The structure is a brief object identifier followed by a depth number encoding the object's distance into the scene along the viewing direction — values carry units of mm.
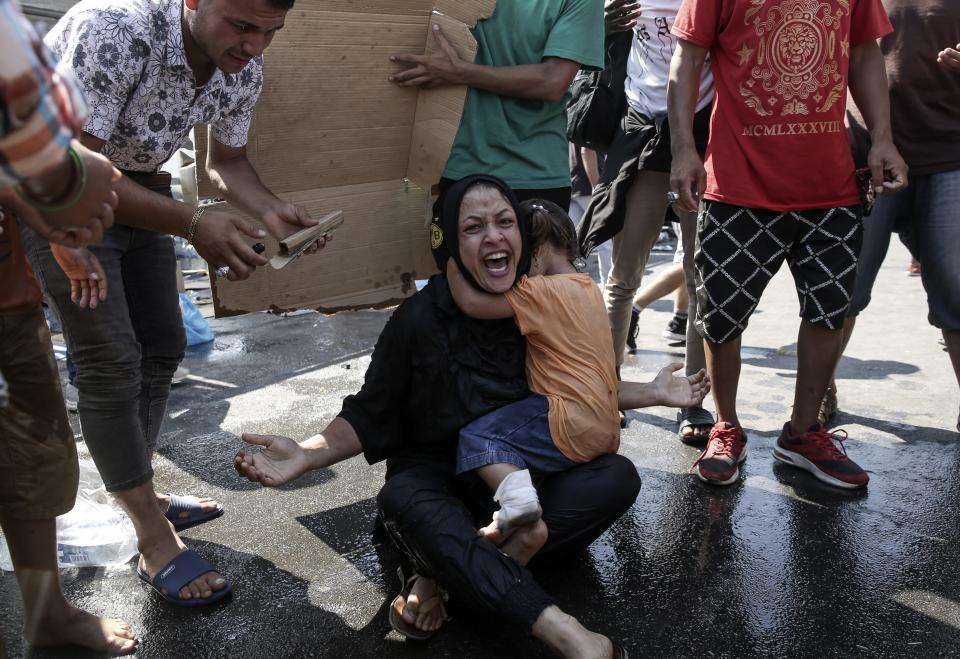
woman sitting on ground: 2420
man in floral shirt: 2301
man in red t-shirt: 3113
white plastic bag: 2812
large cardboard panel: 2943
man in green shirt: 3080
